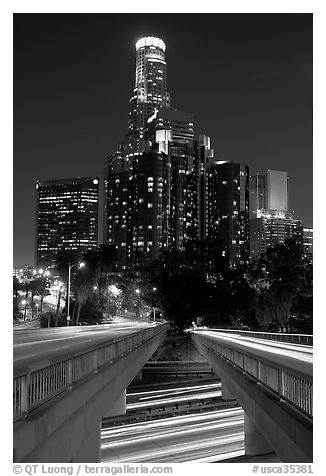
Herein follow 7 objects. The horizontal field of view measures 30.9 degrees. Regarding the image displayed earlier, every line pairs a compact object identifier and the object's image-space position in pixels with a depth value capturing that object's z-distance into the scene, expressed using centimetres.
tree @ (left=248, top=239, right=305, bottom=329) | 6550
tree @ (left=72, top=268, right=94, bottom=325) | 8012
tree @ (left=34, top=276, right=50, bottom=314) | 8869
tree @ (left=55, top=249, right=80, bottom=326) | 8216
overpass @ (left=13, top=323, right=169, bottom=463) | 768
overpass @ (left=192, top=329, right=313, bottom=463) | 827
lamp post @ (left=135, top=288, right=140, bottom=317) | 10316
